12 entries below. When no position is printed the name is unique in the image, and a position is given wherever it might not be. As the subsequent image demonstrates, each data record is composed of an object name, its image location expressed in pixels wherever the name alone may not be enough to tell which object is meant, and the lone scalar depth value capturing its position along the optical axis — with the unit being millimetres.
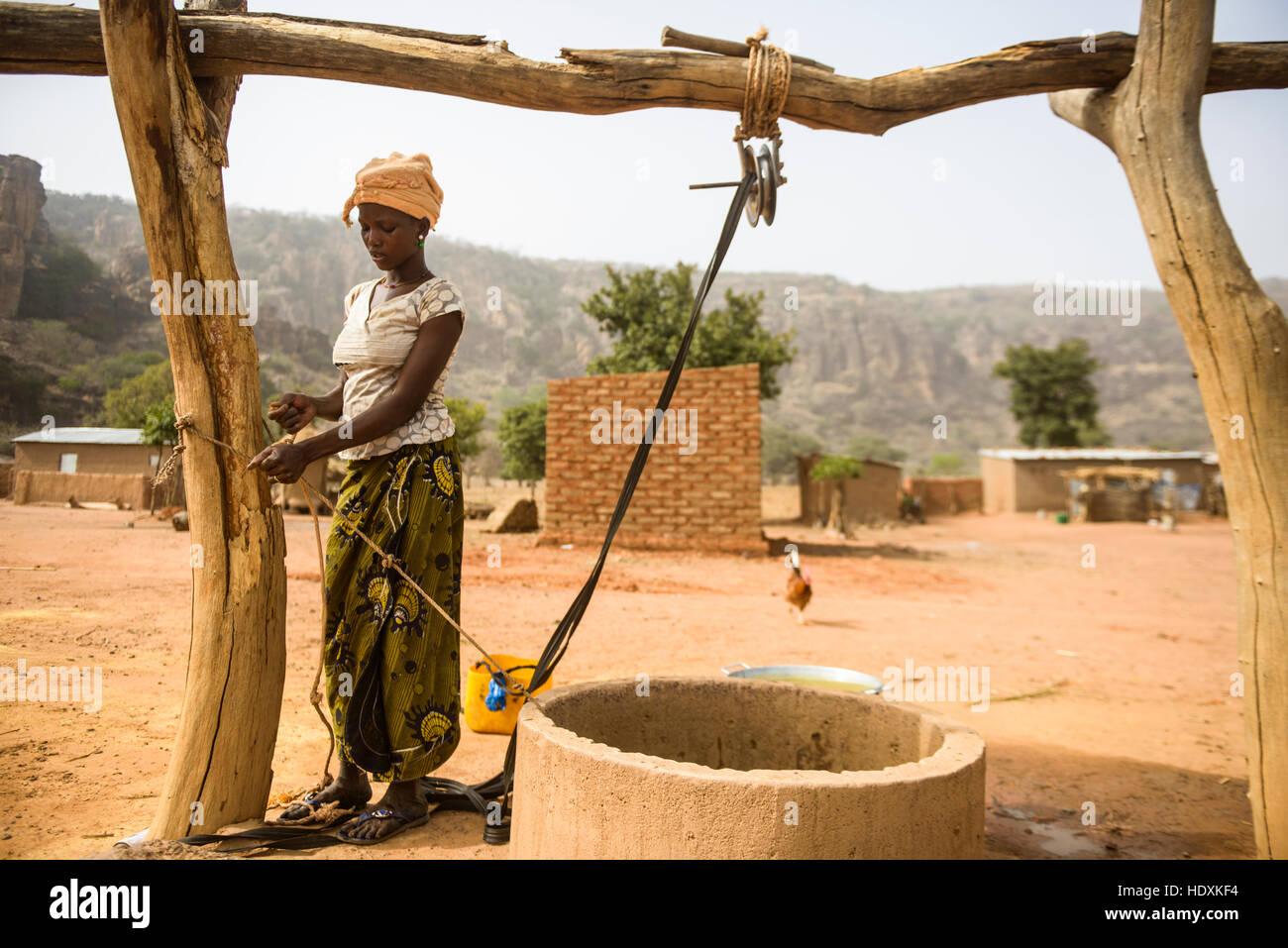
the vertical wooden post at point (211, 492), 2385
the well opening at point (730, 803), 1767
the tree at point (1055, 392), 38438
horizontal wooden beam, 2422
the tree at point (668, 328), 20781
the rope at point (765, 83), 2682
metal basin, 3709
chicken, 6820
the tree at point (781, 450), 42250
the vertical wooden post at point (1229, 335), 2463
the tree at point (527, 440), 22031
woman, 2508
